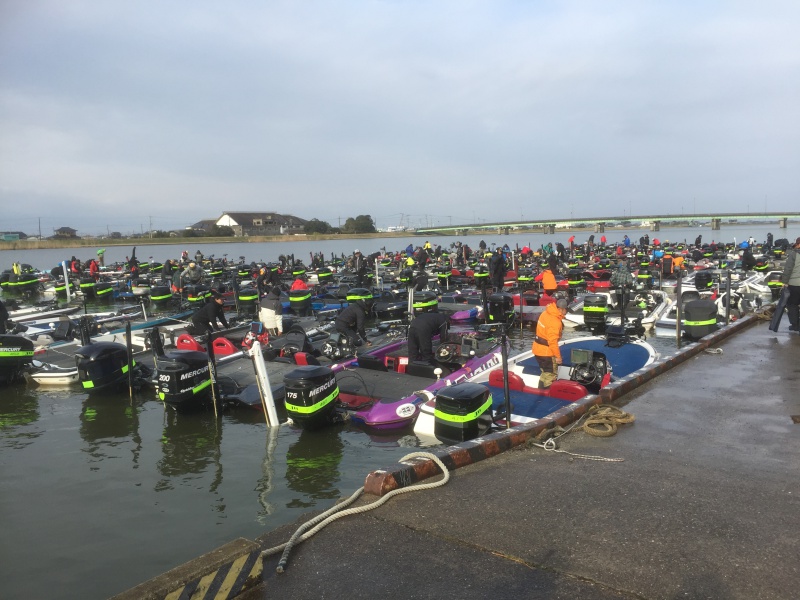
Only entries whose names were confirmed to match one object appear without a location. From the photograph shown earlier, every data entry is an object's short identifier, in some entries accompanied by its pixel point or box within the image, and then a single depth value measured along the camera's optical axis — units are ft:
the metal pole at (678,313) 36.55
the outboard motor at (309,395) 28.02
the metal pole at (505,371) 21.07
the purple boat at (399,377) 29.96
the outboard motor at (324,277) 98.18
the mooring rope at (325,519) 13.14
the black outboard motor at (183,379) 31.53
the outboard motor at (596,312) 52.75
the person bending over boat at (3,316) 46.85
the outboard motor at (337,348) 40.75
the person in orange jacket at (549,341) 28.25
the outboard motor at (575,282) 78.18
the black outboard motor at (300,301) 65.39
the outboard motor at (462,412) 21.67
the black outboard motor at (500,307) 47.42
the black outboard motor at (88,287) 96.88
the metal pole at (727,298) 43.72
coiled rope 19.76
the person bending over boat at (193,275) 87.30
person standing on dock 35.63
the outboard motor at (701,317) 42.86
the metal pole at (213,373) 32.68
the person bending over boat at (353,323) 41.67
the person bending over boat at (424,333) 34.35
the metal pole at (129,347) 37.18
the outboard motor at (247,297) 69.46
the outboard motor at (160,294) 78.56
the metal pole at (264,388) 28.94
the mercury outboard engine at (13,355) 39.58
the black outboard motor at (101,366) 36.22
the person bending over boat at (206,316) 46.47
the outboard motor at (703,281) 67.26
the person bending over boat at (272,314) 51.26
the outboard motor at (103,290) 97.13
